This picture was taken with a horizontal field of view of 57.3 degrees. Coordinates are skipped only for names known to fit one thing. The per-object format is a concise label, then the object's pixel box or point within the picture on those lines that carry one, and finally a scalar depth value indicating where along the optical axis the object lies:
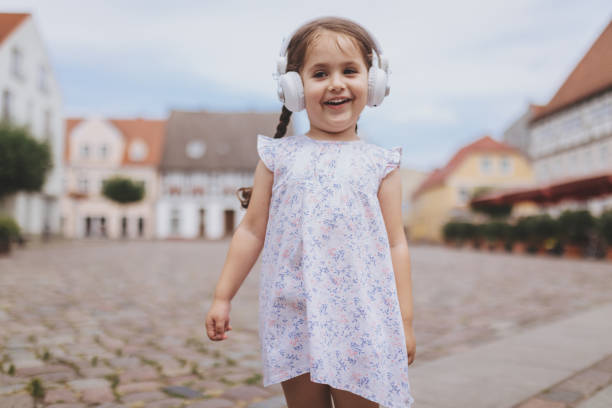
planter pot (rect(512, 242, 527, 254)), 19.39
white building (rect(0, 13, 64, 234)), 22.92
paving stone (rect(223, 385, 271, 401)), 2.95
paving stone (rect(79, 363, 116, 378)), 3.31
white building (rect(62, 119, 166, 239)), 39.59
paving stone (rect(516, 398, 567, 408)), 2.70
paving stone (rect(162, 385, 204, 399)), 2.96
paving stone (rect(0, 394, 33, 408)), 2.71
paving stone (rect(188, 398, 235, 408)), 2.78
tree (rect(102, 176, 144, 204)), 32.44
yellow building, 38.94
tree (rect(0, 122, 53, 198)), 18.22
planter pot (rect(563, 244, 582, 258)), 16.48
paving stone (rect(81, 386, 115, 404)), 2.85
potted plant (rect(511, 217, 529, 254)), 19.03
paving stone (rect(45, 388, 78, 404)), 2.81
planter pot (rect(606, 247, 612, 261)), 14.70
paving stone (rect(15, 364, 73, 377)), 3.27
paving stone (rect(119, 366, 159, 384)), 3.26
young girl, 1.70
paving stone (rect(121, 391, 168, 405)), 2.87
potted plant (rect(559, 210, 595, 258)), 15.85
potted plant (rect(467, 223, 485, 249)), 23.34
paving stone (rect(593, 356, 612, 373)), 3.39
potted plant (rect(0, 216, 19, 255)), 13.54
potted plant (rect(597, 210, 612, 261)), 14.47
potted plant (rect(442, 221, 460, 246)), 26.72
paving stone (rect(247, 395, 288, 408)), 2.76
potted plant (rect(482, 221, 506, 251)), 20.95
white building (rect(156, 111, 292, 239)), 39.84
